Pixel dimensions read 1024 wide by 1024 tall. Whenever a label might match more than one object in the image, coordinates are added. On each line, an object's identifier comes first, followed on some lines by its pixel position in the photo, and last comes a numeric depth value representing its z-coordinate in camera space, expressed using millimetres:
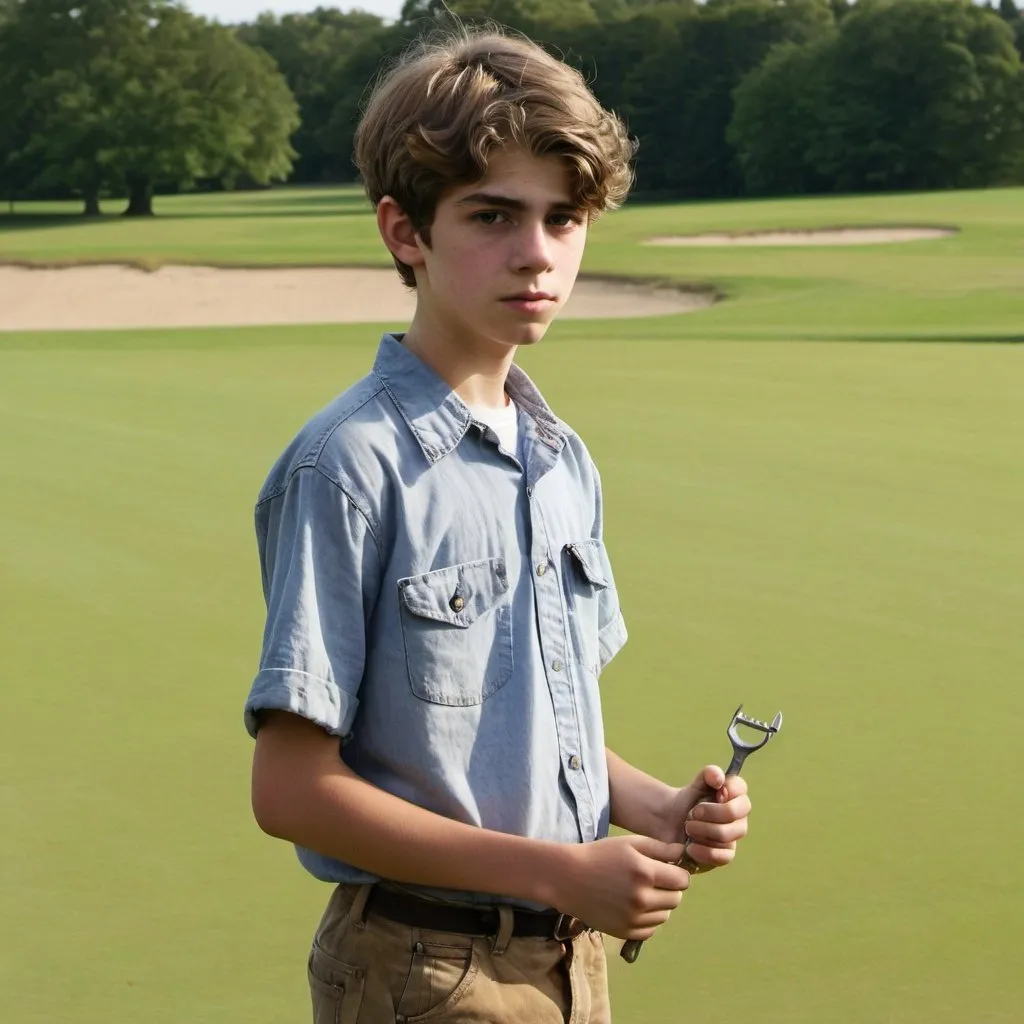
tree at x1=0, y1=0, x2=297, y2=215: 46125
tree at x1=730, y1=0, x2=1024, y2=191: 53625
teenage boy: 1598
